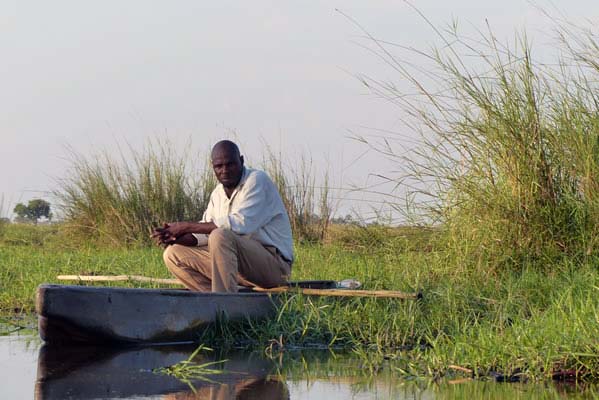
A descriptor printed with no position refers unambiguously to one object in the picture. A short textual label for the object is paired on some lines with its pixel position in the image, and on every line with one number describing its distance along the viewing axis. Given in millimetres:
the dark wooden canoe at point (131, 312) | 12073
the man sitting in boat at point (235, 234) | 13039
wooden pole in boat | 12672
